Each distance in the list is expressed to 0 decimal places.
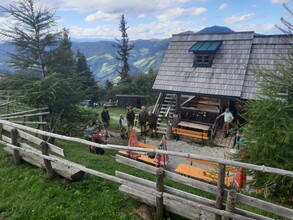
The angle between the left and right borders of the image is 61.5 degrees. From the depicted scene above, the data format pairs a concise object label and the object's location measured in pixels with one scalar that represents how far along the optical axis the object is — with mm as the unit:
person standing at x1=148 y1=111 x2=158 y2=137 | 16188
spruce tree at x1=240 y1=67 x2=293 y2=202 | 6504
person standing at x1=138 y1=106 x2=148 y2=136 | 16172
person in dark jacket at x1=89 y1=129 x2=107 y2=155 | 11055
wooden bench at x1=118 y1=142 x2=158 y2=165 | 10505
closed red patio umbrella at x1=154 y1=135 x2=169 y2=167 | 10078
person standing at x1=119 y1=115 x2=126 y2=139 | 15644
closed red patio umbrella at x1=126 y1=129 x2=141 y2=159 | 11655
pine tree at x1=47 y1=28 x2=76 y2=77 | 14461
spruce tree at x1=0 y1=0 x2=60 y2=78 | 13402
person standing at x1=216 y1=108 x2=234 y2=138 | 15155
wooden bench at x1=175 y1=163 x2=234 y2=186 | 8105
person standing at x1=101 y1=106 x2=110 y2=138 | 15352
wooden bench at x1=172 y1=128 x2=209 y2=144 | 15008
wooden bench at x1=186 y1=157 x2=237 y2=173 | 8570
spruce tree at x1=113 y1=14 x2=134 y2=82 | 49844
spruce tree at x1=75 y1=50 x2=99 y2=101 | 38562
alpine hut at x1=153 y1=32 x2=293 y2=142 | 15898
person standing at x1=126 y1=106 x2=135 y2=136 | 16156
